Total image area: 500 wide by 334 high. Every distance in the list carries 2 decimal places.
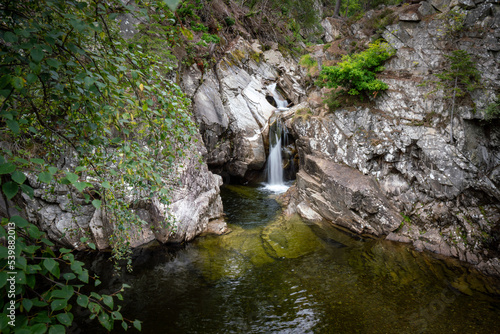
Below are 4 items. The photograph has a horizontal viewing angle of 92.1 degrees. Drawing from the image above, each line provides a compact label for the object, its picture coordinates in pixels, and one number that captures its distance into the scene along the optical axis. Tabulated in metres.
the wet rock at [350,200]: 9.82
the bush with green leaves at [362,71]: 10.63
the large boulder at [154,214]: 8.22
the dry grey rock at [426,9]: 11.34
